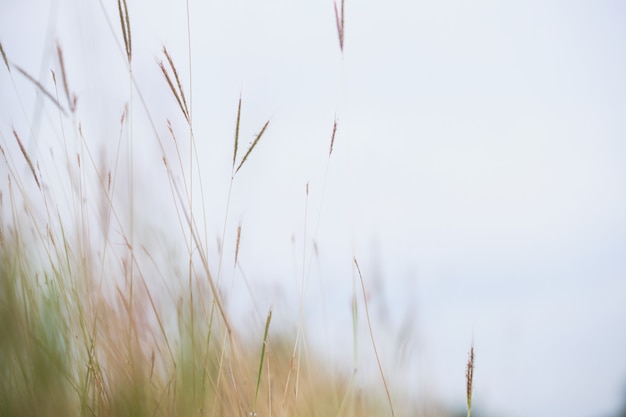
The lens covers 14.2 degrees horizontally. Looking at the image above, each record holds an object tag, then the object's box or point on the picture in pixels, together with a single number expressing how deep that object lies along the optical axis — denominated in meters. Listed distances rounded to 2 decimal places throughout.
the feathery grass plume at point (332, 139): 1.87
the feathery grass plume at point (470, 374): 1.75
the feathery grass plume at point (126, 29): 1.83
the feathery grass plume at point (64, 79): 1.83
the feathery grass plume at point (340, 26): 1.87
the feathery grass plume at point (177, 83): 1.80
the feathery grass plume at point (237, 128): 1.81
